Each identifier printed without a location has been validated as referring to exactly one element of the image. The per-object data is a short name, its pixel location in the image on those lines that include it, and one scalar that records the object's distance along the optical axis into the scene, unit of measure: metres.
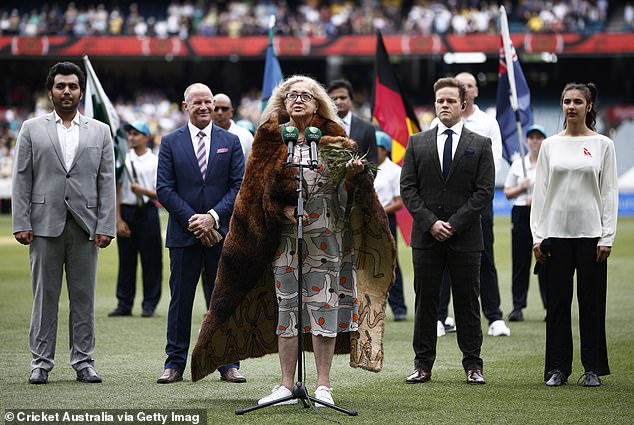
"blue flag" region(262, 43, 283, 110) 26.52
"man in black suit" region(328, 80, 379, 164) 21.72
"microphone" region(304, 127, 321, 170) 13.05
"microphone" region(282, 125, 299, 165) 13.02
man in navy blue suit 16.30
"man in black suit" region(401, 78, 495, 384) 16.33
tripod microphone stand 13.16
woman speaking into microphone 13.89
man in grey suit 16.05
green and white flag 23.78
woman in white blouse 16.00
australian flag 25.55
